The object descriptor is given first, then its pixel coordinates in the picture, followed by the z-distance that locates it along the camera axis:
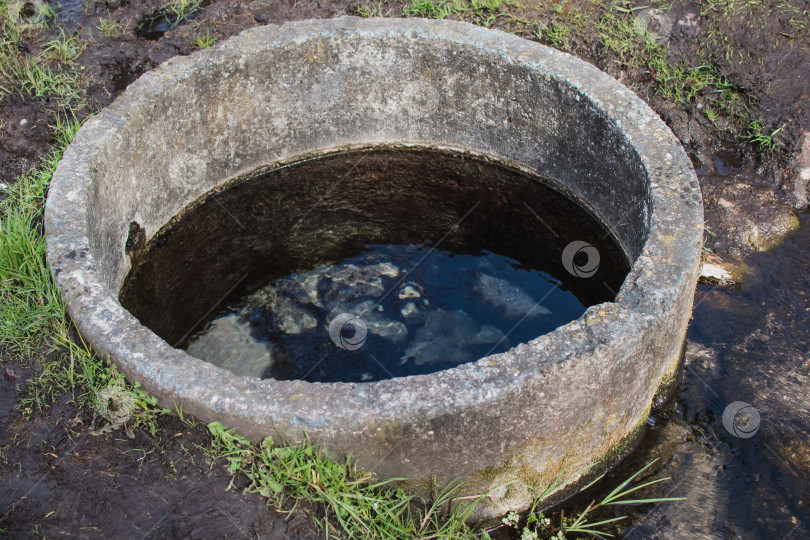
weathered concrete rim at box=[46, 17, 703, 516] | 2.53
